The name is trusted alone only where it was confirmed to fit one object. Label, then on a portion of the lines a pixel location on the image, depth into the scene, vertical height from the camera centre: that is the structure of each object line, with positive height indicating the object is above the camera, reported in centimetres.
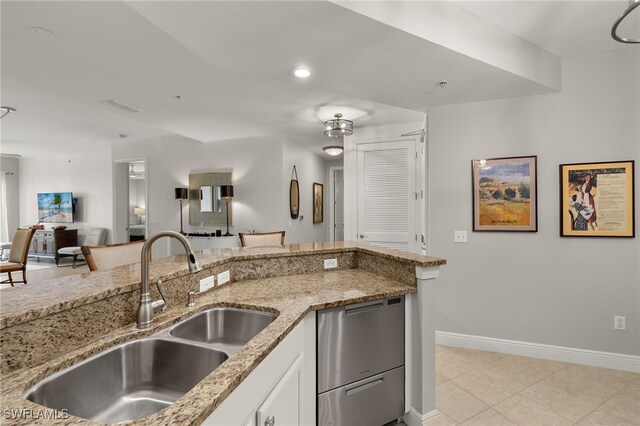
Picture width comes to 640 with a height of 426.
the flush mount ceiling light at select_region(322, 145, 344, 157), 470 +93
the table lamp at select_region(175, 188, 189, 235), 530 +33
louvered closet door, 424 +24
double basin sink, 93 -55
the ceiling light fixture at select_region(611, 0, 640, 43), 127 +82
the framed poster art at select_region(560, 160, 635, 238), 248 +8
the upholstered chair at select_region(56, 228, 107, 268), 702 -56
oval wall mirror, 538 +27
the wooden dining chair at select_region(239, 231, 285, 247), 328 -29
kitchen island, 83 -43
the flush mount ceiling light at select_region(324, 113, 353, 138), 389 +107
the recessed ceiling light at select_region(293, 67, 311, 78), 222 +101
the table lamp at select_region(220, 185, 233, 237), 514 +35
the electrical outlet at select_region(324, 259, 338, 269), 235 -40
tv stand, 711 -65
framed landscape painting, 274 +14
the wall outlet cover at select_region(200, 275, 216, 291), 169 -39
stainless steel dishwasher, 163 -84
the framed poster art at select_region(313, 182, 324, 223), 662 +20
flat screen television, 752 +16
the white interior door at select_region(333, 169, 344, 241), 751 +18
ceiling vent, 355 +128
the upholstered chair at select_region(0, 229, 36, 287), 480 -57
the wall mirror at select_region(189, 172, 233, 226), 540 +22
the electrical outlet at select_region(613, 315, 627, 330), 253 -93
